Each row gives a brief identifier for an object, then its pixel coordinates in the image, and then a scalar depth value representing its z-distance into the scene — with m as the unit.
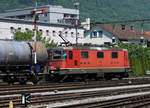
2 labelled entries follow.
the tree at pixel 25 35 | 55.62
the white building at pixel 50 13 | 115.81
